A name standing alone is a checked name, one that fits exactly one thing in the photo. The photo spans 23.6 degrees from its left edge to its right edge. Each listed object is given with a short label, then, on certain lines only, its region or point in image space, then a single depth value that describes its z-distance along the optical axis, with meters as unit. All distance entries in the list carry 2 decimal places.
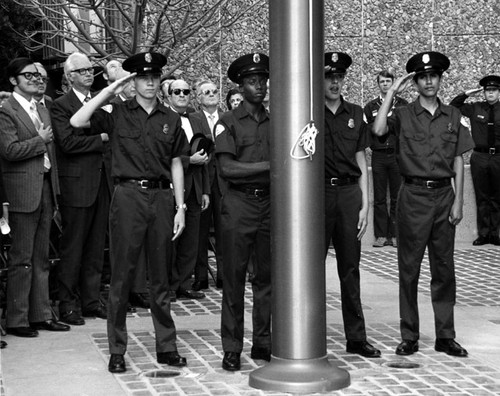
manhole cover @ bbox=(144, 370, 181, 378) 8.34
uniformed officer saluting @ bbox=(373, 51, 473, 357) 9.12
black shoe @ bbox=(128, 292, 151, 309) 11.11
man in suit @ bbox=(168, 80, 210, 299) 11.60
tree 11.97
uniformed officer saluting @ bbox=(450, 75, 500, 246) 15.44
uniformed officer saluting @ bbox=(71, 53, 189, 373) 8.58
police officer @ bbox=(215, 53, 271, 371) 8.57
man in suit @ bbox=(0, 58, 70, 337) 9.79
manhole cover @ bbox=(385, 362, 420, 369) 8.57
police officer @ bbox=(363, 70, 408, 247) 15.23
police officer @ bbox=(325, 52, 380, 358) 9.05
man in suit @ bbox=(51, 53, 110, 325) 10.33
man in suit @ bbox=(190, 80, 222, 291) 12.03
